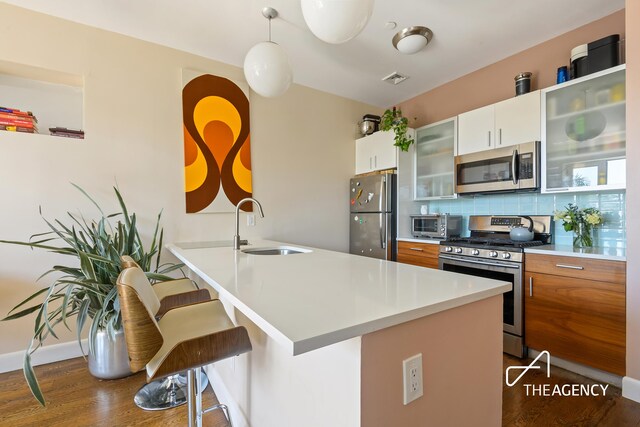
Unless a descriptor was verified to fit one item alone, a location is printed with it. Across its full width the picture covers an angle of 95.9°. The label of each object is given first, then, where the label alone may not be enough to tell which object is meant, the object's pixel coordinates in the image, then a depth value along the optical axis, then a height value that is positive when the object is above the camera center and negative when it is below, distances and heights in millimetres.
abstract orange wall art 2730 +684
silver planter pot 1978 -1002
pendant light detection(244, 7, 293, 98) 1881 +952
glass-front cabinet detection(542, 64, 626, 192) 2010 +580
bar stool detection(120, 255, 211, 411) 1578 -1149
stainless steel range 2246 -383
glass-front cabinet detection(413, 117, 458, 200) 3090 +582
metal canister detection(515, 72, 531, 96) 2520 +1122
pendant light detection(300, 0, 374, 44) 1239 +867
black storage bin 2059 +1140
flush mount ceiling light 2354 +1431
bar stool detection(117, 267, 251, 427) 907 -477
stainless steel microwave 2416 +380
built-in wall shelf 2262 +981
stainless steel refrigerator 3301 -56
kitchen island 718 -373
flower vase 2184 -193
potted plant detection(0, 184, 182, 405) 1749 -421
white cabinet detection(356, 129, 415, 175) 3337 +728
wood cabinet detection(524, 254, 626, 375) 1795 -668
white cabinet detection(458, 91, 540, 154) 2414 +790
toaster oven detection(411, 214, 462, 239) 3014 -154
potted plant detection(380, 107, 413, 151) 3207 +961
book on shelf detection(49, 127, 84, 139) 2283 +647
